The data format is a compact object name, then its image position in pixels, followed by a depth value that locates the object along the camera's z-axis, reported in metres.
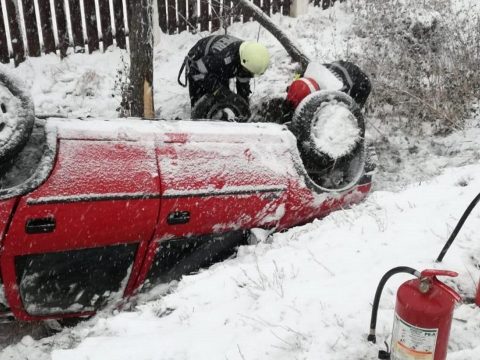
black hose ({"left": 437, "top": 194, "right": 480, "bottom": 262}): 2.52
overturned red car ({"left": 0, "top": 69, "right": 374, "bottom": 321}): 3.13
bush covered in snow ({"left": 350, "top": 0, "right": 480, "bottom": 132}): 6.62
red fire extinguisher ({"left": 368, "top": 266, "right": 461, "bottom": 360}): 1.98
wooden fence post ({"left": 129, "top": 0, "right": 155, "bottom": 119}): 5.88
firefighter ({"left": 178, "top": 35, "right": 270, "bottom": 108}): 5.46
